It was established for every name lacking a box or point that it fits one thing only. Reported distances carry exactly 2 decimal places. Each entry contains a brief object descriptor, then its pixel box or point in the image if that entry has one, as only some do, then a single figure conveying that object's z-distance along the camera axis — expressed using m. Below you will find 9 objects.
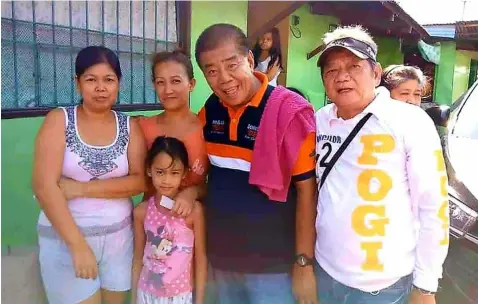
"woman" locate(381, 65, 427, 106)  2.56
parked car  2.13
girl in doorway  4.40
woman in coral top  1.86
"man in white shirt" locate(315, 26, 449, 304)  1.44
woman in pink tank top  1.65
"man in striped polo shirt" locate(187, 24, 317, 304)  1.65
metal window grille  2.66
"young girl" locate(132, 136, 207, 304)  1.82
